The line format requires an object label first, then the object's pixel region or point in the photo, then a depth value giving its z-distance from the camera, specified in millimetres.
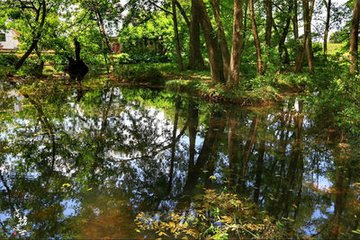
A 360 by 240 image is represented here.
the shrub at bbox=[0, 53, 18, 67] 24375
